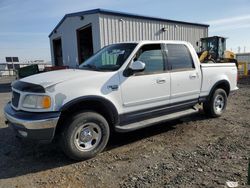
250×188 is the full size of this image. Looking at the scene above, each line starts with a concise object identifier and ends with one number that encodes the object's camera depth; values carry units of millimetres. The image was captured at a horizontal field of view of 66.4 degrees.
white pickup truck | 2902
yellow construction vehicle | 14782
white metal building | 10544
